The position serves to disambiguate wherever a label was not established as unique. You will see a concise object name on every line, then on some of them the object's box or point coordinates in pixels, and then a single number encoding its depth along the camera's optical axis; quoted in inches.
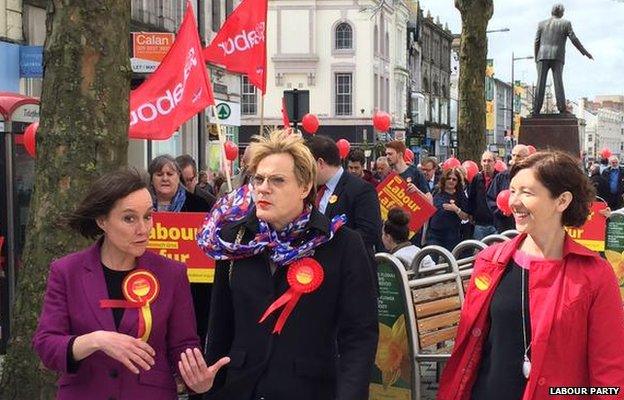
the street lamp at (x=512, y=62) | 2517.2
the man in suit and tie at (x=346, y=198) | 235.9
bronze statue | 674.2
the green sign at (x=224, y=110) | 792.9
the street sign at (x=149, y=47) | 785.7
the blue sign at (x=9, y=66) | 708.7
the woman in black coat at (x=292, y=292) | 127.3
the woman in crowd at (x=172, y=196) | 267.7
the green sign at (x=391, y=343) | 223.3
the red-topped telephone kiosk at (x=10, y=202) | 323.3
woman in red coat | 125.8
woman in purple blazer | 125.6
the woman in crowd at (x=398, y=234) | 277.7
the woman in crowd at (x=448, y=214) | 433.7
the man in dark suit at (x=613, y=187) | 690.2
